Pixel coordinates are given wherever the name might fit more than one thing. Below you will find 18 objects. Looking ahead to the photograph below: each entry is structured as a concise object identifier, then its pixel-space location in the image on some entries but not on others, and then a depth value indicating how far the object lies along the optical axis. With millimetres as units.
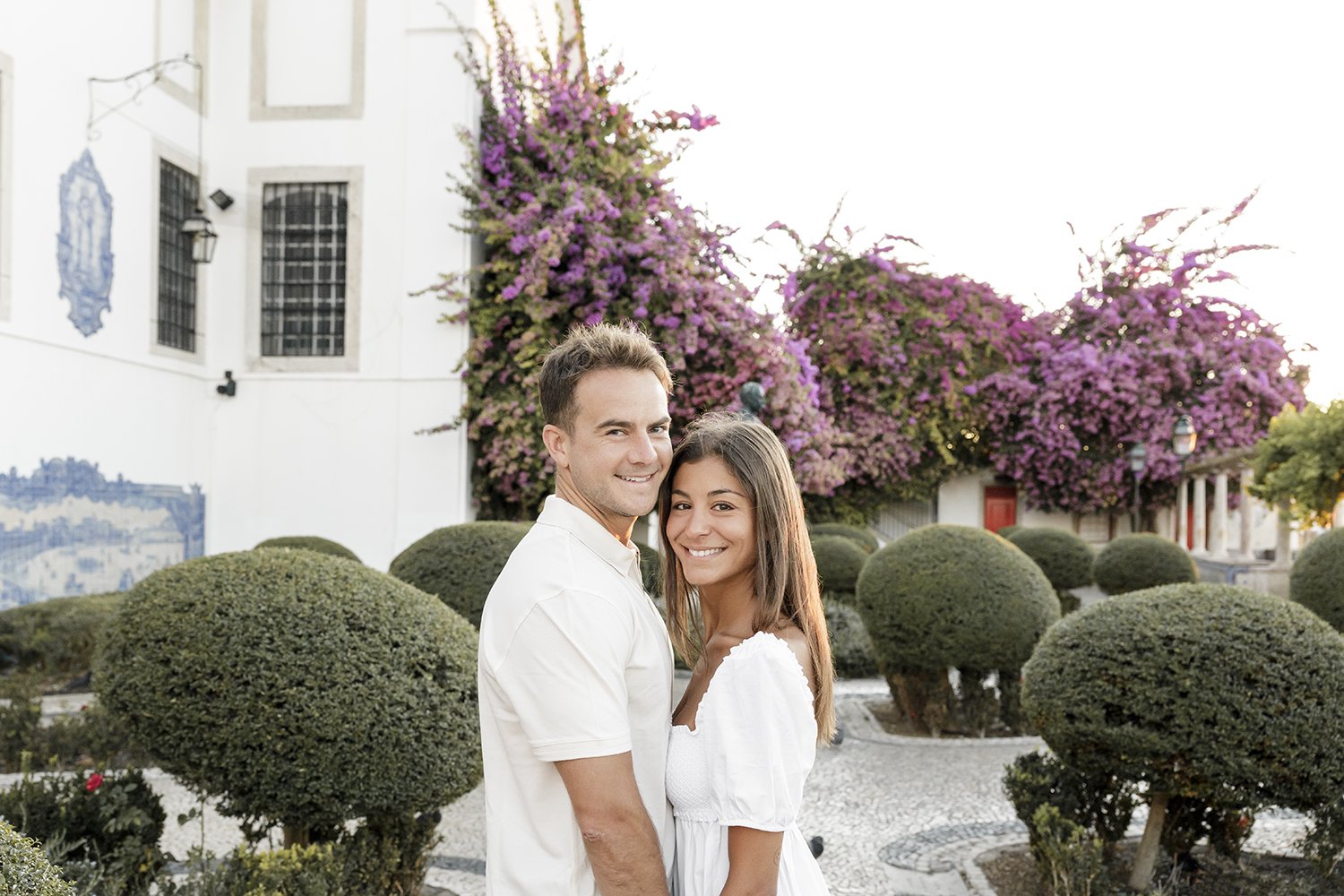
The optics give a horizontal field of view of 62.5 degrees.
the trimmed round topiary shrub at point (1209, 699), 4176
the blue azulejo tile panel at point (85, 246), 11156
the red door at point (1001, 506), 26031
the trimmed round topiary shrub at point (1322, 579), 9961
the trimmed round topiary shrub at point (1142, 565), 16016
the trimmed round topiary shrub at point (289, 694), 3820
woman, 2004
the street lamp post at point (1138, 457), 21672
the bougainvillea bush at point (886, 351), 23219
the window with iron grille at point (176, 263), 13117
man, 1914
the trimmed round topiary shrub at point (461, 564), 7121
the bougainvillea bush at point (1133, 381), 23625
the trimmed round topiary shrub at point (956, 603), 8125
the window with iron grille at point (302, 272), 14219
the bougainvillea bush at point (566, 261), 13742
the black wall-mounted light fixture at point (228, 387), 14016
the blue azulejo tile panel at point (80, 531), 10609
